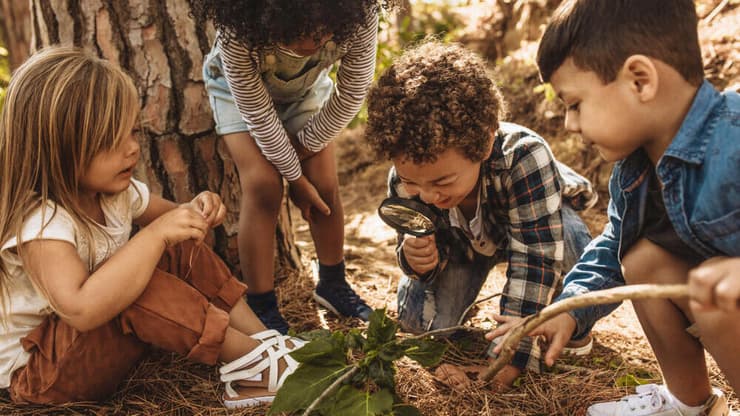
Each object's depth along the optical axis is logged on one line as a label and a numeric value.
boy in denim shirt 1.42
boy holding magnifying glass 1.88
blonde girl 1.71
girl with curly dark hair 1.96
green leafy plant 1.58
